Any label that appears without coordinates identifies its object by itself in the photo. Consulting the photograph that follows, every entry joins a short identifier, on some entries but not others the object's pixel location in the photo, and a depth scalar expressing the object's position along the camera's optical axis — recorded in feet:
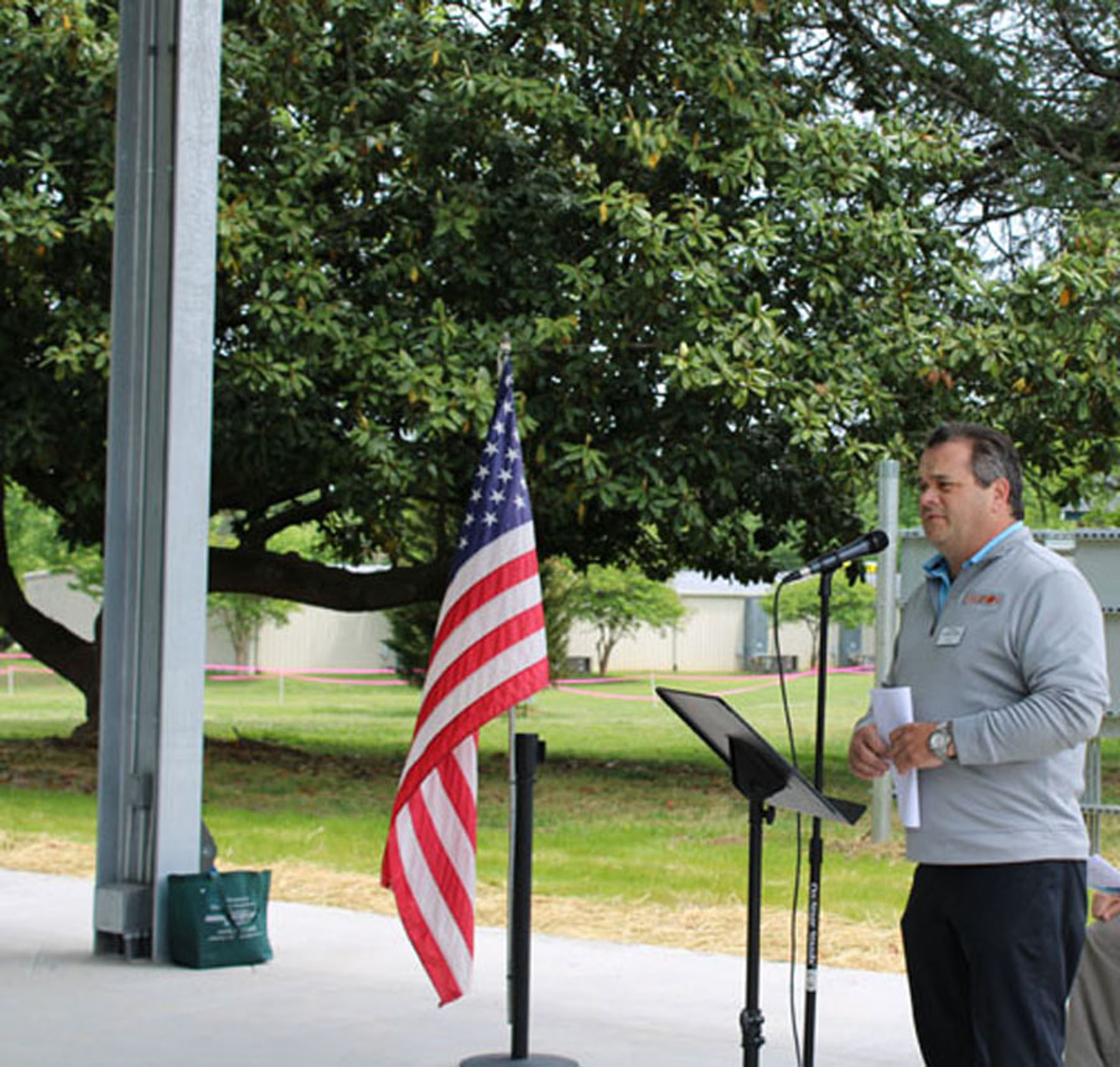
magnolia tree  44.11
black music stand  13.85
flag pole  19.04
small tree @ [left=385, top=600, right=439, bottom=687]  103.81
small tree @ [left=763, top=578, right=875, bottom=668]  169.89
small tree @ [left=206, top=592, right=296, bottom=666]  154.40
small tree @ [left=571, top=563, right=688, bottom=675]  160.45
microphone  15.38
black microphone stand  15.38
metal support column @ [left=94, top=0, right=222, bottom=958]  25.26
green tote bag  24.57
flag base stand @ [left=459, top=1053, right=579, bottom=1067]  19.35
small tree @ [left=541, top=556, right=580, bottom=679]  101.55
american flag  20.83
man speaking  12.77
